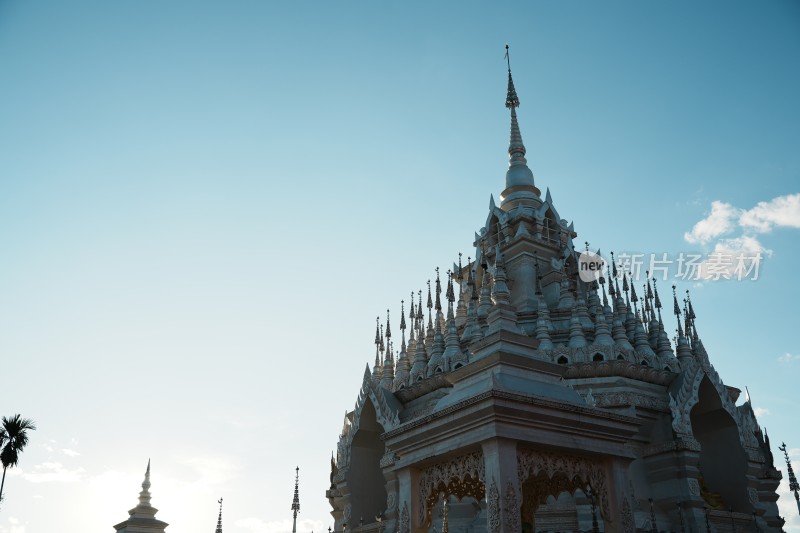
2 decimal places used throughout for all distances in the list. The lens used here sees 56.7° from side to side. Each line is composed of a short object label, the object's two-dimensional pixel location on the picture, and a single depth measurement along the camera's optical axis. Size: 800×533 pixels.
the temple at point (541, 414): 14.01
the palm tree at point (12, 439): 37.38
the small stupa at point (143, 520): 25.11
